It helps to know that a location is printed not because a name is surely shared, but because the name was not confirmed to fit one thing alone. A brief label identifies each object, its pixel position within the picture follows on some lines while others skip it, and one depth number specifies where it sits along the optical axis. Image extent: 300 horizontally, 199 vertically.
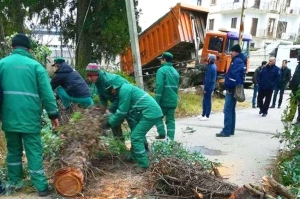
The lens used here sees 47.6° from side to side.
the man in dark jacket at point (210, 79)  8.62
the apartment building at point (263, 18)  40.77
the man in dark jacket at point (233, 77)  6.66
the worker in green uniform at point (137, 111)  4.46
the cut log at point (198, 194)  3.73
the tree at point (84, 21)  10.79
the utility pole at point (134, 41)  9.21
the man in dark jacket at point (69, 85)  6.02
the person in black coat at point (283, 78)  11.71
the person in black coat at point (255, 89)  12.16
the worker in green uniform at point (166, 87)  5.92
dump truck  13.98
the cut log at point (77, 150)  3.96
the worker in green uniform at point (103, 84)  4.54
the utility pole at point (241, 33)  15.28
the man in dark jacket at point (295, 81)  7.55
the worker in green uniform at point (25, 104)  3.81
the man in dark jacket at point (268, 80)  9.53
